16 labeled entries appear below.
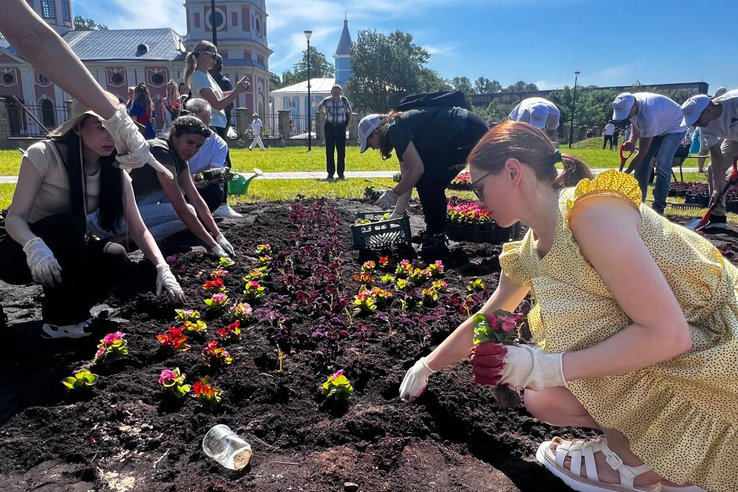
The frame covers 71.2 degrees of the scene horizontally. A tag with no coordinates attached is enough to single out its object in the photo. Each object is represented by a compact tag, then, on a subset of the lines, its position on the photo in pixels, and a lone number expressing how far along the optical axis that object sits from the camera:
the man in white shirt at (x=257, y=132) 23.24
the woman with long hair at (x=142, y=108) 8.84
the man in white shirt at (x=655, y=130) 6.06
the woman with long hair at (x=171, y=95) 8.82
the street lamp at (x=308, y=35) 24.99
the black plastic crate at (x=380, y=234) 4.69
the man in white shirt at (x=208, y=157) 5.20
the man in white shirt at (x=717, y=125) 6.10
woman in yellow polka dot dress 1.42
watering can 7.70
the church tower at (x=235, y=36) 43.09
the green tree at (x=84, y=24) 67.06
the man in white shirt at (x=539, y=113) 5.53
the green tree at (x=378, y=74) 51.22
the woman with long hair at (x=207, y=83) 6.27
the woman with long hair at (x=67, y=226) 2.73
